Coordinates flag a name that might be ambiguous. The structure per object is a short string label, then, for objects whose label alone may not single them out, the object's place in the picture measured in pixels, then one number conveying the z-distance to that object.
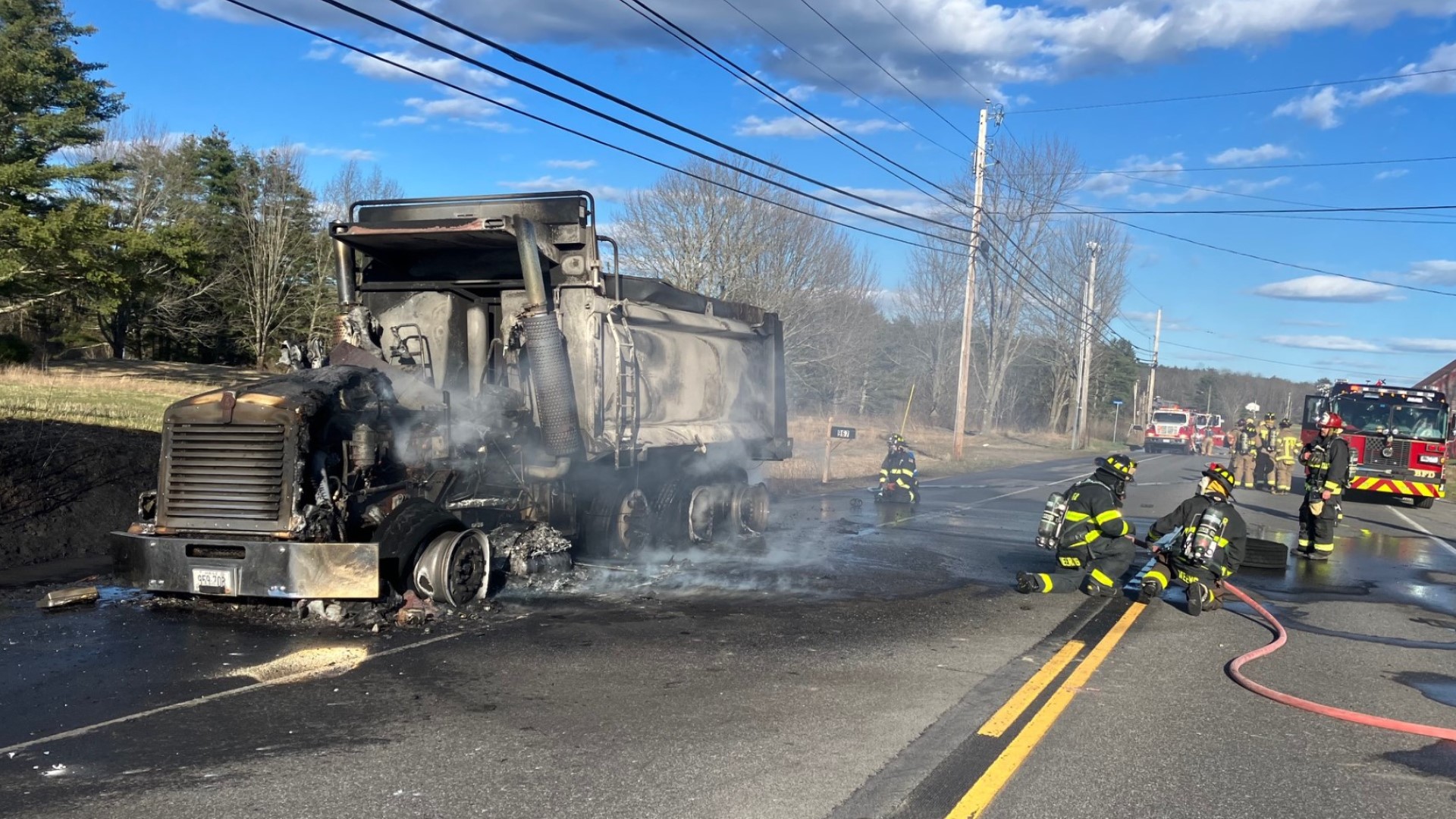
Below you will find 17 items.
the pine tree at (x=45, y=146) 23.72
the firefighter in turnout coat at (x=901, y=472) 16.48
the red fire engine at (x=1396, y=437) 21.92
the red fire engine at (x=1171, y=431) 47.03
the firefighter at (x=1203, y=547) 8.60
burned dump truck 6.86
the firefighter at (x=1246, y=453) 25.84
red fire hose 5.29
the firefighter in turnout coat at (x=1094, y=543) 8.83
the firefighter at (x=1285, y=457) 23.94
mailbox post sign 19.11
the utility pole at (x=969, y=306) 29.00
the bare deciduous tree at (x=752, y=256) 36.75
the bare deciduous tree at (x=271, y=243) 42.88
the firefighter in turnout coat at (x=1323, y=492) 12.32
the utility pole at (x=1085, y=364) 48.12
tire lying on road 10.97
